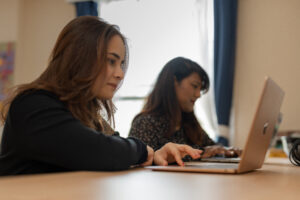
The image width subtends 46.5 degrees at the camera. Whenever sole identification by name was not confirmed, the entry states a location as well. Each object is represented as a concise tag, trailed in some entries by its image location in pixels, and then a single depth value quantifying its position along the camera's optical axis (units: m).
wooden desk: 0.50
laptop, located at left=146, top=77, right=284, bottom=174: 0.81
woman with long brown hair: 0.84
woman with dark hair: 1.86
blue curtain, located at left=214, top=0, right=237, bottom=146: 3.12
